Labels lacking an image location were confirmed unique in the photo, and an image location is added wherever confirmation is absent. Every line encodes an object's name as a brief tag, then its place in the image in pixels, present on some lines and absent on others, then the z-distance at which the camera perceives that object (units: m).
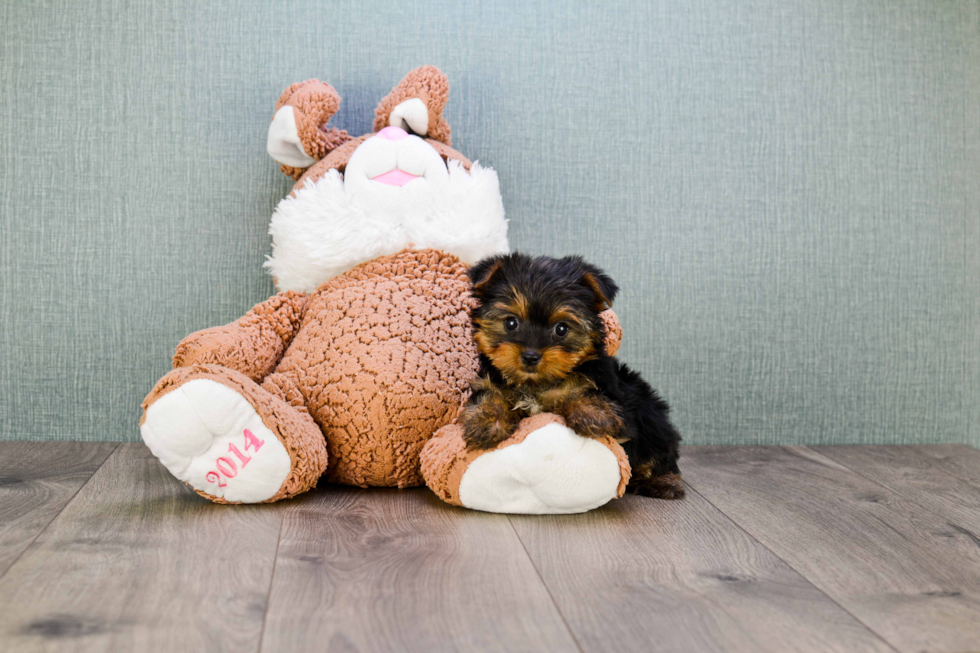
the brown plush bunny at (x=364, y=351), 1.47
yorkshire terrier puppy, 1.43
